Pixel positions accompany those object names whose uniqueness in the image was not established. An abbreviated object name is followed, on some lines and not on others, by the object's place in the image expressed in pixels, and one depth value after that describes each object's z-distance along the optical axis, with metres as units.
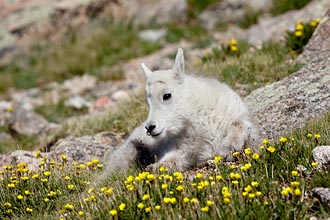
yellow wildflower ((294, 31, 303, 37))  24.34
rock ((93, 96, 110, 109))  31.30
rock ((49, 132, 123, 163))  19.58
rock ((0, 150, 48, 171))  18.99
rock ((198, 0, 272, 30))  40.03
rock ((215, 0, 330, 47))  30.91
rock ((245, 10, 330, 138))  17.64
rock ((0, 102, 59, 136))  28.66
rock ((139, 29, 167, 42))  41.12
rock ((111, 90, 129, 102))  30.87
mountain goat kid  15.05
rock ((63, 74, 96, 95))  36.62
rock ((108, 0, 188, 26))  43.16
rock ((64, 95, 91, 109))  32.97
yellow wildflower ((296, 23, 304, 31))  24.41
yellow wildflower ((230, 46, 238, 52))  26.48
